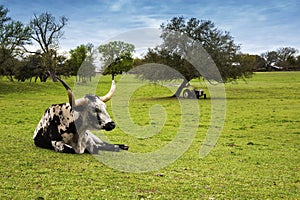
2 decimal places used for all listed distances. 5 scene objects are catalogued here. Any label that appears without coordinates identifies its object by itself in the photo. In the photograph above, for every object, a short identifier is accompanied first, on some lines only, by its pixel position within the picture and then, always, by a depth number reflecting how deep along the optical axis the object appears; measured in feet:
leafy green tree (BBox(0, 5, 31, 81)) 119.34
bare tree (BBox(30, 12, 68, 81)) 145.48
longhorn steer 23.82
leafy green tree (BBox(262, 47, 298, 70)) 407.64
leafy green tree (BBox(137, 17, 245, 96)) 94.48
